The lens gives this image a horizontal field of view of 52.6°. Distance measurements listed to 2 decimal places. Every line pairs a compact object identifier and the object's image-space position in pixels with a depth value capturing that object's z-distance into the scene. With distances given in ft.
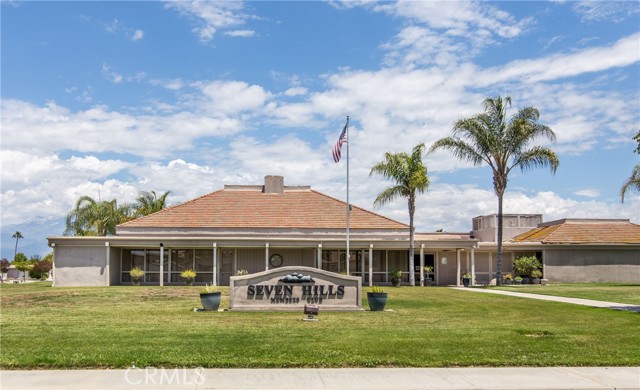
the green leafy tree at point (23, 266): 202.49
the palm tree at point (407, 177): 126.52
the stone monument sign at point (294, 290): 64.28
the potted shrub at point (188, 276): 122.31
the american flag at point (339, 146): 105.19
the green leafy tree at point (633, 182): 119.26
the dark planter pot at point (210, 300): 62.95
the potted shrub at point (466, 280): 132.36
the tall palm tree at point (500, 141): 125.39
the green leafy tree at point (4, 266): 212.48
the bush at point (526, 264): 136.56
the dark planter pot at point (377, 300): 64.69
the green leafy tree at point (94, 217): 174.50
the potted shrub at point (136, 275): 123.54
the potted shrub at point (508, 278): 138.05
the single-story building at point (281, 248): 123.34
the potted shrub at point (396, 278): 127.44
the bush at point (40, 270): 193.89
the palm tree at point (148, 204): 184.35
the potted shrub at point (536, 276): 135.55
